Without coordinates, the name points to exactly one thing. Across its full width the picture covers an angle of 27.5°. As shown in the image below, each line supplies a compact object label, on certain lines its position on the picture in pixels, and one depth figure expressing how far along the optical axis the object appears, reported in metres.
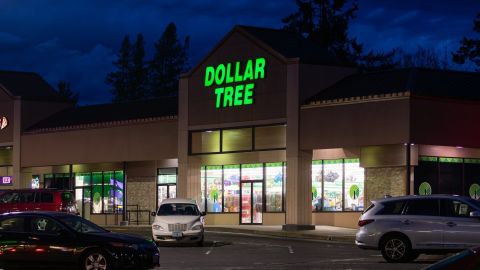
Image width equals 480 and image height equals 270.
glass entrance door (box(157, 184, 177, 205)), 52.55
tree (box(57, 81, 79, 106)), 125.31
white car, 32.12
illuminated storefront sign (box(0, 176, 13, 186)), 63.81
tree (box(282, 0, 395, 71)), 85.62
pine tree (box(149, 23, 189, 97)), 111.19
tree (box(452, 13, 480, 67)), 78.69
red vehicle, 40.88
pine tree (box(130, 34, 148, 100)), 113.50
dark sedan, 20.27
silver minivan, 23.62
